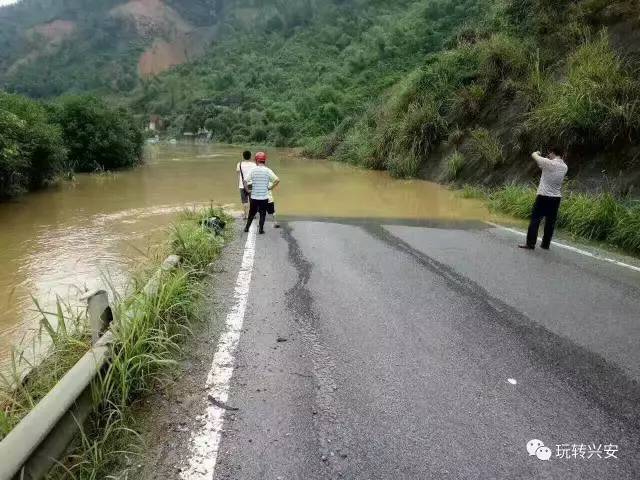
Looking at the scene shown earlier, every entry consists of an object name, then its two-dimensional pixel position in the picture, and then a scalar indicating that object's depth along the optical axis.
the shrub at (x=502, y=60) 18.36
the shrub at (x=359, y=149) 24.40
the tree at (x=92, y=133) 23.67
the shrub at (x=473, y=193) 15.44
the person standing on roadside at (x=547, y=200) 8.39
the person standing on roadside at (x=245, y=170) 11.10
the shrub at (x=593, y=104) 12.32
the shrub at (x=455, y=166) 18.19
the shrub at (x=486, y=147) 16.61
